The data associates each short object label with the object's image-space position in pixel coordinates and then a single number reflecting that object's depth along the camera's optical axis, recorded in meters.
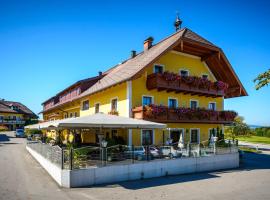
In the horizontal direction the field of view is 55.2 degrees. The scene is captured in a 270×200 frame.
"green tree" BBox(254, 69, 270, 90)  8.67
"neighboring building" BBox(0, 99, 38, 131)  73.78
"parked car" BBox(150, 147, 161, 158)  15.60
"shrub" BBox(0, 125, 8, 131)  67.53
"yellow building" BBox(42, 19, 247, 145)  20.03
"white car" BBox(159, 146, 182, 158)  15.83
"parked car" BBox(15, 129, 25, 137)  50.62
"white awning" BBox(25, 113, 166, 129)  12.88
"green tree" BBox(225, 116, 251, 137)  56.09
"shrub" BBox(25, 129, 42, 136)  42.86
